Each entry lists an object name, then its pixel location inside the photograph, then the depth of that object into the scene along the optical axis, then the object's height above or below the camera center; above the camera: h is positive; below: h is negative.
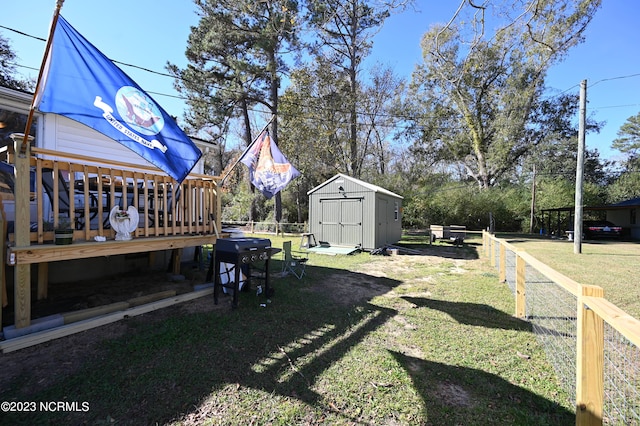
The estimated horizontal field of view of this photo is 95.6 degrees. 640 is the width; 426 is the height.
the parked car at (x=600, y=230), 18.30 -0.97
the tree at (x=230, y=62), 15.80 +8.93
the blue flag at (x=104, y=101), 2.88 +1.17
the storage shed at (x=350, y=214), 10.83 -0.05
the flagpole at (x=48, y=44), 2.75 +1.58
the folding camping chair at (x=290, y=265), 6.42 -1.28
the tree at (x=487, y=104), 20.91 +9.12
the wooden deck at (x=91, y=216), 3.12 -0.07
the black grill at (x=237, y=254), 4.16 -0.64
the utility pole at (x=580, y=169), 10.72 +1.71
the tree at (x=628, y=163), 22.88 +4.64
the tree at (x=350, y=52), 18.00 +10.59
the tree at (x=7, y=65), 12.00 +6.03
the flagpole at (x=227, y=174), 5.31 +0.69
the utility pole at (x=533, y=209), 19.76 +0.35
